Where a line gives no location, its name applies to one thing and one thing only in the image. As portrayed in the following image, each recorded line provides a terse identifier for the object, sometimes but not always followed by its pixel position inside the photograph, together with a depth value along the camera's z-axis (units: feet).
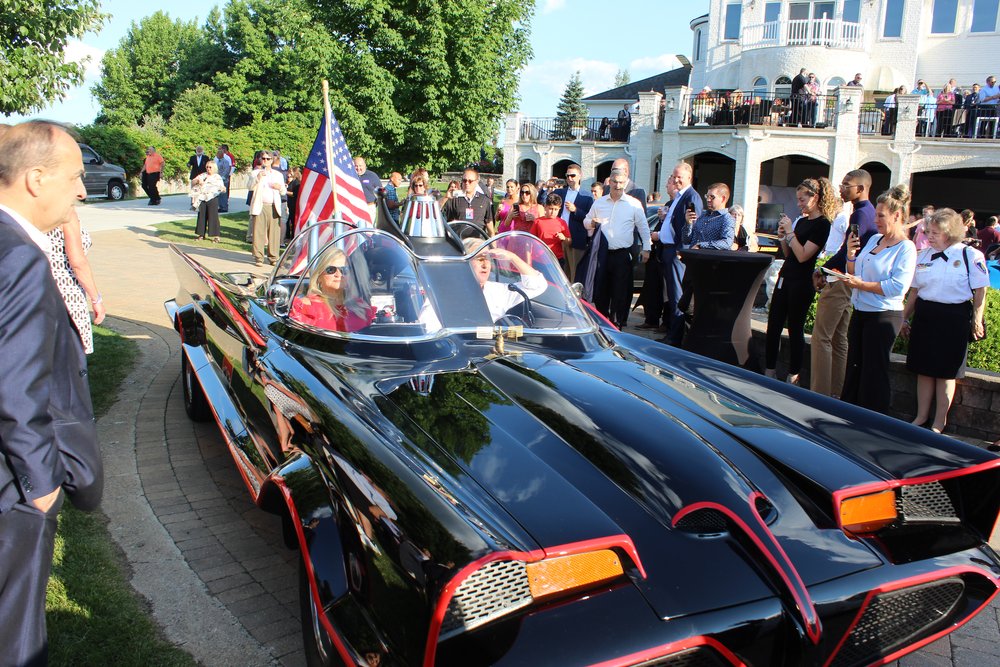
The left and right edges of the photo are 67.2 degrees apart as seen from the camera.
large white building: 77.61
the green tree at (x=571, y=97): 228.02
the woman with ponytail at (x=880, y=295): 18.24
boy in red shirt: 30.68
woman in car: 12.87
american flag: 25.17
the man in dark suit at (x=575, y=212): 32.19
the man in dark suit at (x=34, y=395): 6.67
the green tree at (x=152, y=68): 200.34
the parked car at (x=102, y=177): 83.30
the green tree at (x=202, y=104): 164.76
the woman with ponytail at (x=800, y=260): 21.08
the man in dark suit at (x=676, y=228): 27.58
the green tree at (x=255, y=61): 180.24
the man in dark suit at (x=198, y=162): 55.52
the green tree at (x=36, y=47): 33.65
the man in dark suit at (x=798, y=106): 79.77
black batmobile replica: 7.04
